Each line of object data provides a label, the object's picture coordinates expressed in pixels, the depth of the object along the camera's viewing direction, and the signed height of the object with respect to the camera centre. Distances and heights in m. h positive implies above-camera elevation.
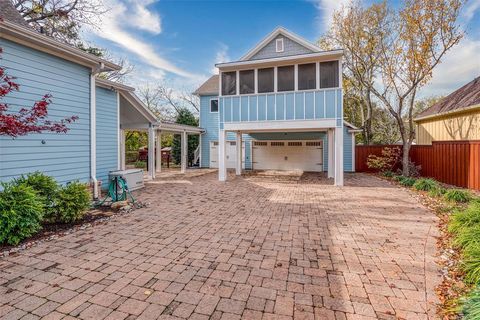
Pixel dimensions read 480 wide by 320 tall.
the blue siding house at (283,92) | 9.80 +2.60
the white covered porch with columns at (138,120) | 10.30 +1.67
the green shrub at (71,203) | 5.02 -0.96
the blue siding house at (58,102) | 5.29 +1.44
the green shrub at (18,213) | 3.94 -0.92
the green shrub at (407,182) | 9.87 -1.10
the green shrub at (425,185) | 8.71 -1.08
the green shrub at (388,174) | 12.84 -1.01
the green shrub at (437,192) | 7.64 -1.18
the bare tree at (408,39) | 9.79 +4.94
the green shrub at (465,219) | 4.28 -1.16
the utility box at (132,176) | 8.69 -0.74
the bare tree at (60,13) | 12.46 +7.29
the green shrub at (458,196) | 6.86 -1.17
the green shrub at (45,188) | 4.82 -0.62
